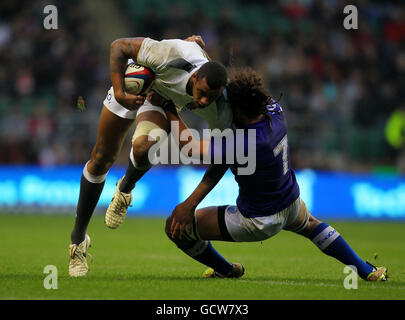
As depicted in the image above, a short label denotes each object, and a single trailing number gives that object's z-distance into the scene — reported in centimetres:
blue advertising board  2880
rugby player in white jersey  1195
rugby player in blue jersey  1127
